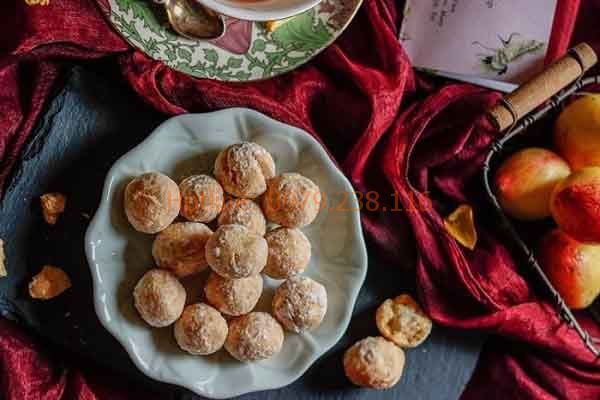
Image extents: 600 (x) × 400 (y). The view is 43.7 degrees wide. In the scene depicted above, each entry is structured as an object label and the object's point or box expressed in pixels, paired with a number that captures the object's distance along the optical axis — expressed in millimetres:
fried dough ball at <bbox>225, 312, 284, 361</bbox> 918
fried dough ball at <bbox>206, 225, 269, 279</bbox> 892
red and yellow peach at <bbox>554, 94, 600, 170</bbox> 1030
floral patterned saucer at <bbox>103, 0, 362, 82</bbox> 953
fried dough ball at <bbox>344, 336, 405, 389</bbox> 970
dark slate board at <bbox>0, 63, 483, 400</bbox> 969
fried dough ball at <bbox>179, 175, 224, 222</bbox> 939
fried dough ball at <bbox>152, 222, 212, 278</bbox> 922
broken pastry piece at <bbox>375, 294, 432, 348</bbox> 1007
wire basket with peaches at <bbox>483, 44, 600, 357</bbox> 1000
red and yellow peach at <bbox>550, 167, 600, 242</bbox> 968
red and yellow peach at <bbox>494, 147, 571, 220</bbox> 1047
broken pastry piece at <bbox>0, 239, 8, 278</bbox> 952
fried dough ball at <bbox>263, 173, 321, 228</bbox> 951
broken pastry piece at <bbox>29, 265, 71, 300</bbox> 948
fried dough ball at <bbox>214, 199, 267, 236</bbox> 954
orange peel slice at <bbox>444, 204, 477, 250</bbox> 1076
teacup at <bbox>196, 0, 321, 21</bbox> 890
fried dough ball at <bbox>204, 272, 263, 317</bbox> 921
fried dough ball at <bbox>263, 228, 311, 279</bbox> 944
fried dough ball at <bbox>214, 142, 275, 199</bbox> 941
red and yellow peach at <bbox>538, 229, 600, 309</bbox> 1033
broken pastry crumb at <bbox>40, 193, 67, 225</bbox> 959
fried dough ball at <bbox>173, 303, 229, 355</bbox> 908
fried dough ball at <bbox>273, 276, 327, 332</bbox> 934
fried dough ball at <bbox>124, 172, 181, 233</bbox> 901
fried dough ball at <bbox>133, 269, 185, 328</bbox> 899
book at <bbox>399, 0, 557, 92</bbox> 1099
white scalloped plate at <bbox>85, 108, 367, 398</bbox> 922
